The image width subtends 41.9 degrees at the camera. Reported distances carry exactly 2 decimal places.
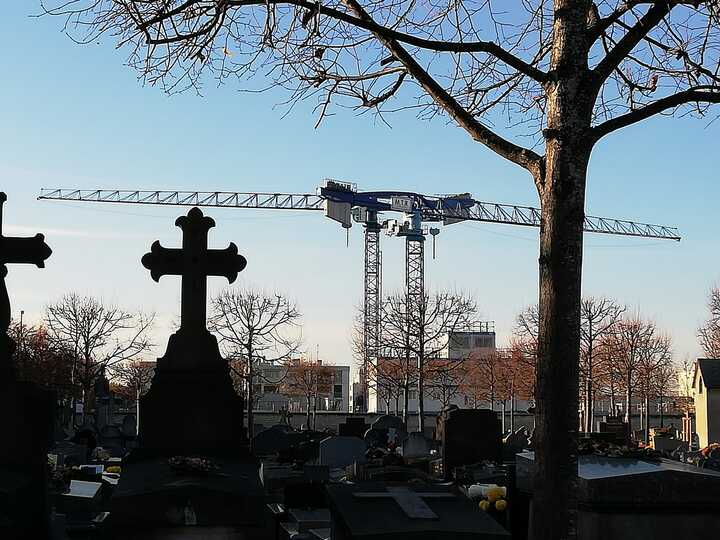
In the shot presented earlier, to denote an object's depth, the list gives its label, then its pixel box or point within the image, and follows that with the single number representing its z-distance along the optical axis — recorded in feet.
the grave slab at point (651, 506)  24.54
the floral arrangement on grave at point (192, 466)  24.57
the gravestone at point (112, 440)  82.73
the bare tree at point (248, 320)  132.36
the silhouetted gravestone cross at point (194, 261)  29.63
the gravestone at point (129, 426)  108.37
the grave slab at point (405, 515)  20.62
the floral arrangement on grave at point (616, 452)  29.89
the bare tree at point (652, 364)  157.58
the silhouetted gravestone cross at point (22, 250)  26.76
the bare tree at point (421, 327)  133.28
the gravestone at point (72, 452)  60.84
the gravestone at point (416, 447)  75.34
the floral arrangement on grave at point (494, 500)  30.44
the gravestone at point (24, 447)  24.03
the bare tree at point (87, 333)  154.40
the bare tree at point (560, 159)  18.07
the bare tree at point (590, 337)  137.49
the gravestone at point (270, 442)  71.20
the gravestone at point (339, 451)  60.49
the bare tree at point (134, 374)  177.60
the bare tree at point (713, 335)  150.82
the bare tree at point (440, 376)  135.45
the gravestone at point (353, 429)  100.89
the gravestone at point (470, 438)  56.65
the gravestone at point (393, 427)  95.61
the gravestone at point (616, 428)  103.89
